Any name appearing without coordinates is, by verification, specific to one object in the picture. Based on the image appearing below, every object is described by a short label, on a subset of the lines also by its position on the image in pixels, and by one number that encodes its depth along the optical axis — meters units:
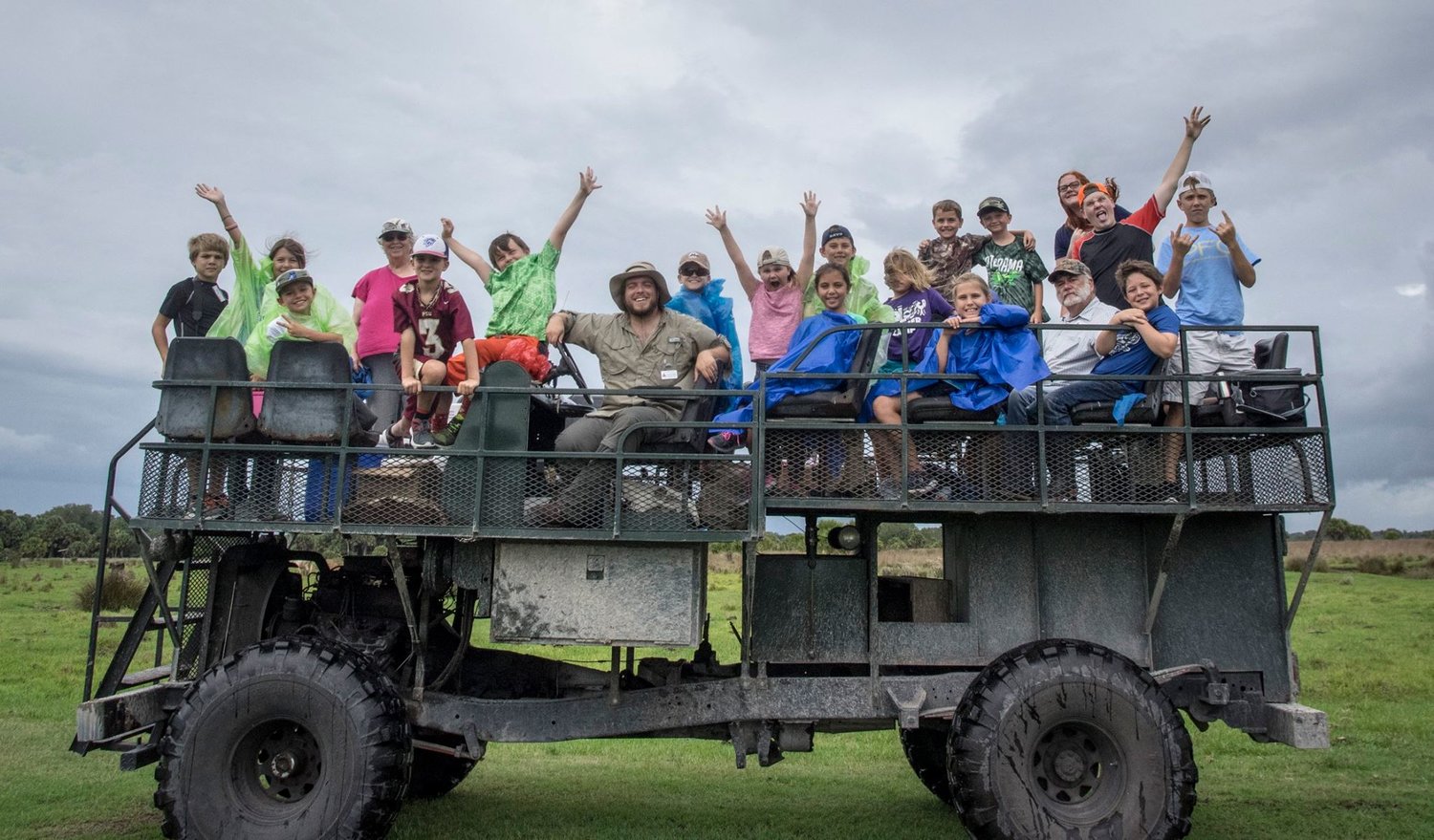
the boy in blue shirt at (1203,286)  6.19
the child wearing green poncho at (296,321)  6.83
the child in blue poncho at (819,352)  6.07
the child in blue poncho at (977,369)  5.87
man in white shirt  6.33
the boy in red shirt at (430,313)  6.77
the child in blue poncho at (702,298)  7.41
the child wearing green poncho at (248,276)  7.46
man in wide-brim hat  6.20
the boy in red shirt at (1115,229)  7.29
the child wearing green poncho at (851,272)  7.32
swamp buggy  5.59
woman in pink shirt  6.73
